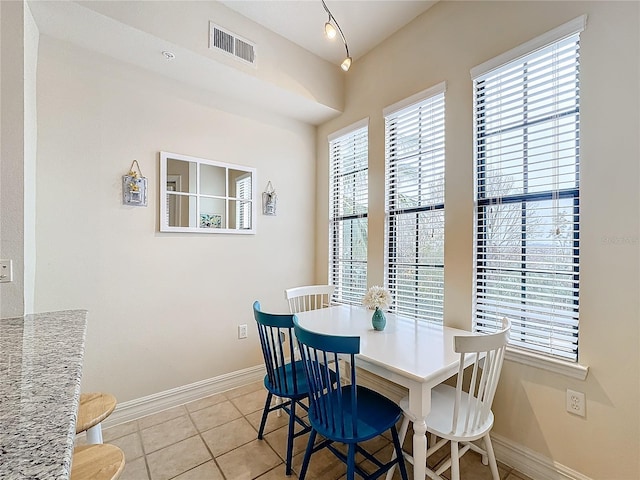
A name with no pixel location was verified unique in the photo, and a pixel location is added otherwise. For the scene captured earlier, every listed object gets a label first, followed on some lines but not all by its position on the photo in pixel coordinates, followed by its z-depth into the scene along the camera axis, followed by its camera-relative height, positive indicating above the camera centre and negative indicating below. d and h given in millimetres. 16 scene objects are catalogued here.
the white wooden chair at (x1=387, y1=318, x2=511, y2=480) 1310 -875
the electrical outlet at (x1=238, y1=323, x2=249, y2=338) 2799 -855
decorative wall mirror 2412 +380
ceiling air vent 2211 +1495
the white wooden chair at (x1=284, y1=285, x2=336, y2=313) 2633 -545
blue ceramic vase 1996 -534
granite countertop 536 -403
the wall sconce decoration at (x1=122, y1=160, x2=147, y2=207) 2225 +385
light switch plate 1534 -165
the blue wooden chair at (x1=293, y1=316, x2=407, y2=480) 1337 -873
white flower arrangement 2002 -395
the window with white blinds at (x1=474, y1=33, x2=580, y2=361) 1611 +250
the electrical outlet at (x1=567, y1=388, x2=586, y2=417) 1534 -840
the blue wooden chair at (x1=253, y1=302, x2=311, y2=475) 1680 -836
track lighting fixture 1688 +1162
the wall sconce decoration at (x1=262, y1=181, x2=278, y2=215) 2975 +390
